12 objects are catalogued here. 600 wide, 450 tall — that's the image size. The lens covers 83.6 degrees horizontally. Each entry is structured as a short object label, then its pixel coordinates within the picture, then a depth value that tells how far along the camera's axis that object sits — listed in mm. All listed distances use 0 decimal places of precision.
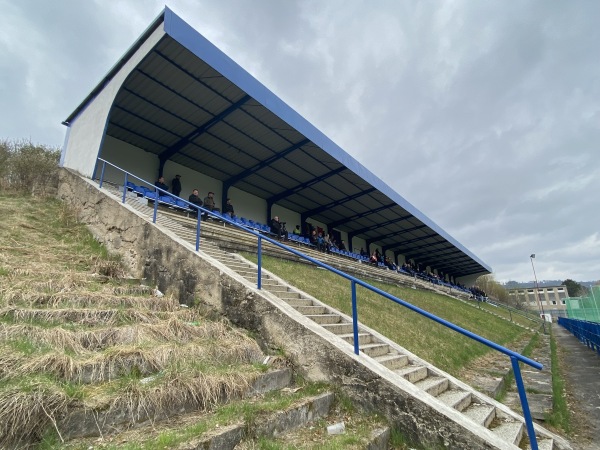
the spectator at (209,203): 12741
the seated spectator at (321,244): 19272
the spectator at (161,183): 12508
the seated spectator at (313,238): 21398
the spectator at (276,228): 16397
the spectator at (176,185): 13977
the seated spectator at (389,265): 28617
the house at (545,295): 81688
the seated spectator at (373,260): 25703
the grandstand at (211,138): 10023
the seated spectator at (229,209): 15719
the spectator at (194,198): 12676
